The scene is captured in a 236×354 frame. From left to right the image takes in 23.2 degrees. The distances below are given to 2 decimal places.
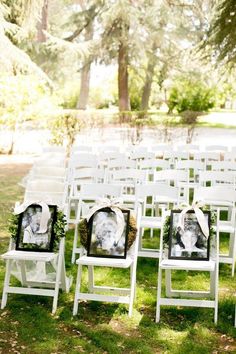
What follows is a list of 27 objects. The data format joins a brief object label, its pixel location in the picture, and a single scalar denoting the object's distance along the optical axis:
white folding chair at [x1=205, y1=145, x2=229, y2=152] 11.03
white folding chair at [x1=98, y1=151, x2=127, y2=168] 9.41
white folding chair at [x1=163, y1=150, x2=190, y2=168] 9.91
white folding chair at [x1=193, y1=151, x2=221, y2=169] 9.85
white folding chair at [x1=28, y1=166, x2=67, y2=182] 8.48
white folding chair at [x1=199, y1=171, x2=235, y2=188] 7.17
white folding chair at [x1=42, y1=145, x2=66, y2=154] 10.12
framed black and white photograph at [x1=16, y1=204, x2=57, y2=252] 5.23
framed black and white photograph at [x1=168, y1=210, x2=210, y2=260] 5.01
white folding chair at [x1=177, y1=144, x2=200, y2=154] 10.73
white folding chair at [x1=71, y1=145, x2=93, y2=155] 10.50
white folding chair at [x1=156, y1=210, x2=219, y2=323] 4.79
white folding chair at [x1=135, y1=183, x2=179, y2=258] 6.05
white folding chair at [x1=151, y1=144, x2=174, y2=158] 10.44
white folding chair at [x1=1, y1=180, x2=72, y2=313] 5.09
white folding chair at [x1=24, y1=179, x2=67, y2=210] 7.25
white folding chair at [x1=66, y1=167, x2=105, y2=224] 7.74
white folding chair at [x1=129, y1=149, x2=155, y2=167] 9.49
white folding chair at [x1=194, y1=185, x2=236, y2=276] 6.05
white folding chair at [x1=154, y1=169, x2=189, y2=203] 7.15
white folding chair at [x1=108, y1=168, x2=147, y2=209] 7.39
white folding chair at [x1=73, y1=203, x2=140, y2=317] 4.86
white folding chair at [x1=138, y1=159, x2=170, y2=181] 8.31
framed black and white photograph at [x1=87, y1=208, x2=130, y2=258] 5.06
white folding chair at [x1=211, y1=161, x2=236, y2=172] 8.30
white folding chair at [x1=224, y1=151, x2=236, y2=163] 9.66
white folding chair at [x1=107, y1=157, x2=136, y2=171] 8.45
